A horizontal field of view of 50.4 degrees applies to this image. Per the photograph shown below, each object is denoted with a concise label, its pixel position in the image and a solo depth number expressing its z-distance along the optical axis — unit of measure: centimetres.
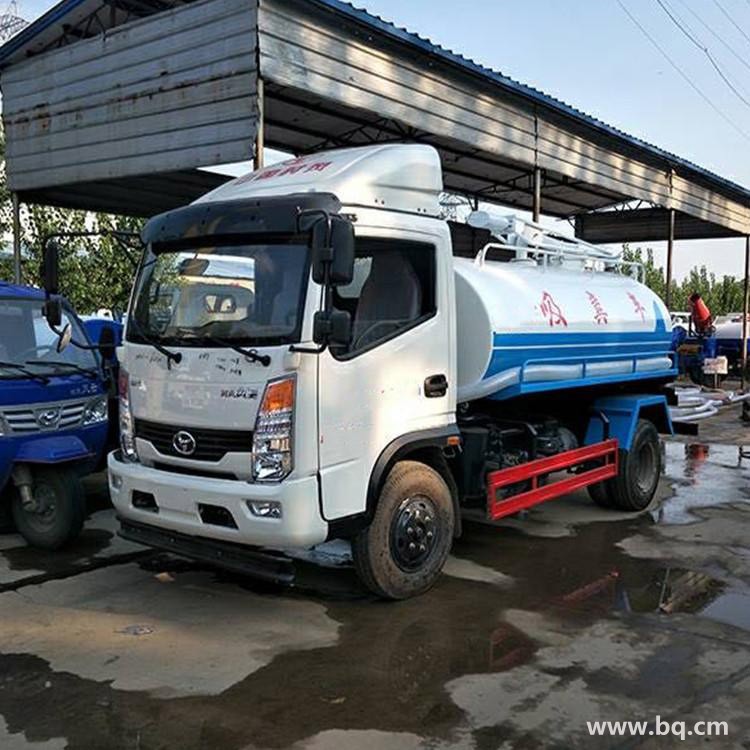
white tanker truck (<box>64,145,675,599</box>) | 447
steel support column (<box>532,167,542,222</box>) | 1106
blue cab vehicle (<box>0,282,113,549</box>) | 616
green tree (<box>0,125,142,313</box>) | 1608
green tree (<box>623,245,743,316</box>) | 3931
